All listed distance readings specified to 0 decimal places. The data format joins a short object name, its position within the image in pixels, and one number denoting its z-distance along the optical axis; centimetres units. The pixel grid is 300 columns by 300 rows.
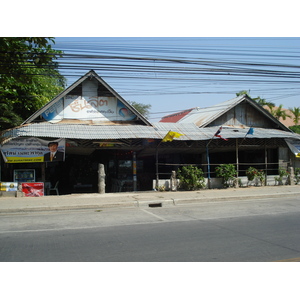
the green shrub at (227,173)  1636
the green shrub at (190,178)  1560
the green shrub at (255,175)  1716
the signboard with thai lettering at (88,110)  1608
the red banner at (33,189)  1380
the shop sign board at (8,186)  1372
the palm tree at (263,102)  3244
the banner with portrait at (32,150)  1358
